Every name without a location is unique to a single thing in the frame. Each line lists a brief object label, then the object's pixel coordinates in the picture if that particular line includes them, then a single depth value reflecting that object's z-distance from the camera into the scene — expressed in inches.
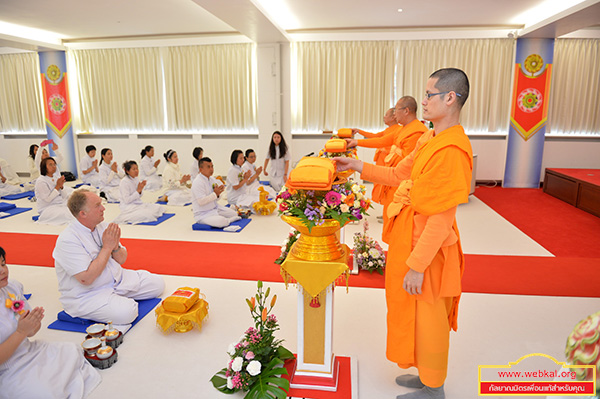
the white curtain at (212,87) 386.0
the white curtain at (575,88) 340.2
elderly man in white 120.0
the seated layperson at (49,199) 250.5
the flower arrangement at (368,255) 170.2
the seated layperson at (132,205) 248.8
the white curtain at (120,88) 404.5
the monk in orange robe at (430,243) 79.3
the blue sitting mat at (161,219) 247.1
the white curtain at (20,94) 431.5
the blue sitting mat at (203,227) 234.5
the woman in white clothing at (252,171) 285.3
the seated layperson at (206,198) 232.4
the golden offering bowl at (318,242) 87.9
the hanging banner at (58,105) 412.8
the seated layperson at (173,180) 308.8
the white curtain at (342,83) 364.8
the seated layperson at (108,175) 324.8
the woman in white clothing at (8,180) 330.6
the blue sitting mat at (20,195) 323.2
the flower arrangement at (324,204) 86.7
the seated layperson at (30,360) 86.4
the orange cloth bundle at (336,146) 99.2
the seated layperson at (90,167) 352.8
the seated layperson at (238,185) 276.4
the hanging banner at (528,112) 335.6
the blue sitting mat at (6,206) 282.0
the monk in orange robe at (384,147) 181.5
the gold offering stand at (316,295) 88.0
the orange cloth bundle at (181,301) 122.8
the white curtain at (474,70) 349.7
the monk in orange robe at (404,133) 159.9
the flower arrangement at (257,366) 92.6
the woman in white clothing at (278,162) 323.9
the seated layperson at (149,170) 340.8
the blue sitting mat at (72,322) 127.1
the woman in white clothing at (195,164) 293.9
